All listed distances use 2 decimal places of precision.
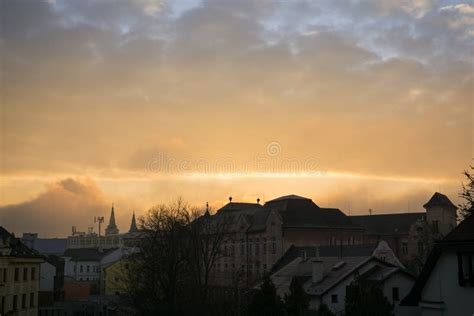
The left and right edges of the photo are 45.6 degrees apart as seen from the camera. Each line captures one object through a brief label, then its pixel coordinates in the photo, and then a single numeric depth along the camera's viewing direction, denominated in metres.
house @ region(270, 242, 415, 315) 47.44
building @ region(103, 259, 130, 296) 99.06
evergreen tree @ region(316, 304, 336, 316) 28.52
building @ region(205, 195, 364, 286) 81.19
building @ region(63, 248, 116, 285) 118.94
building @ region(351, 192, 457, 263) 88.38
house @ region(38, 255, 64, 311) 75.44
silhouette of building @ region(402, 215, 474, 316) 21.92
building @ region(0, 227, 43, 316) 46.34
